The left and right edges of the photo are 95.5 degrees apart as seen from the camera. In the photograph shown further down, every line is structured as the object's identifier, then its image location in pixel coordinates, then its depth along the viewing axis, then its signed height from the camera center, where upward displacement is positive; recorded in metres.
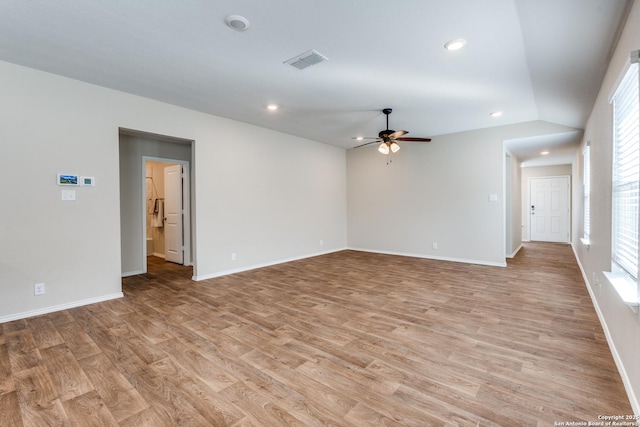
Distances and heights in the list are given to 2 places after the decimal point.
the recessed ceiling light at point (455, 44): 2.56 +1.48
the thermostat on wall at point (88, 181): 3.62 +0.39
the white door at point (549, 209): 8.78 -0.01
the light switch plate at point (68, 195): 3.48 +0.21
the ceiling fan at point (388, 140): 4.49 +1.09
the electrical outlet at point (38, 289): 3.29 -0.87
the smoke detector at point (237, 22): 2.30 +1.53
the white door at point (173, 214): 6.15 -0.06
